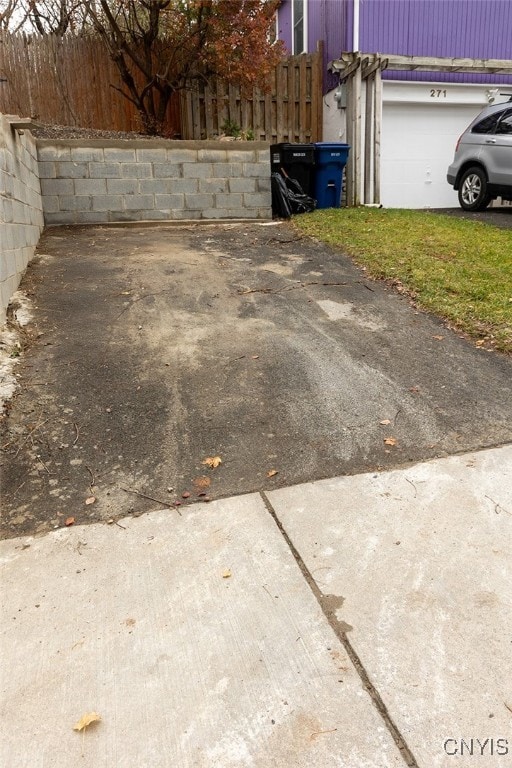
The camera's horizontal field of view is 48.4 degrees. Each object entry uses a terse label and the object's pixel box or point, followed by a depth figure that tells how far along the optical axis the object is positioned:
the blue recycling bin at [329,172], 10.25
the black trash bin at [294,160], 10.02
